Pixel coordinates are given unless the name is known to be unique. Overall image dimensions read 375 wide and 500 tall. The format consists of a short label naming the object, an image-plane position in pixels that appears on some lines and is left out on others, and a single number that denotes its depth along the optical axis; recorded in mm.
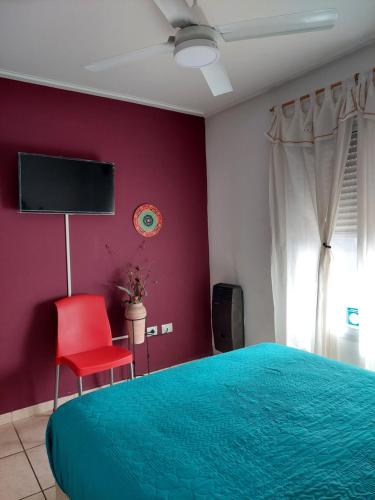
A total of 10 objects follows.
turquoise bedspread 1130
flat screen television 2689
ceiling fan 1520
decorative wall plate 3361
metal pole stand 3059
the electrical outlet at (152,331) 3441
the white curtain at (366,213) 2357
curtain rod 2542
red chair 2588
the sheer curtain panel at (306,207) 2559
